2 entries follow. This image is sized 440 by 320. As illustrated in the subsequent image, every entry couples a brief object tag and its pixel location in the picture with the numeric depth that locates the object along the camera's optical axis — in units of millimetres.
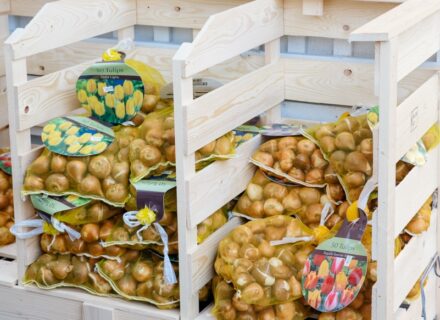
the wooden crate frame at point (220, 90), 2592
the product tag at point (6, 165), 3463
